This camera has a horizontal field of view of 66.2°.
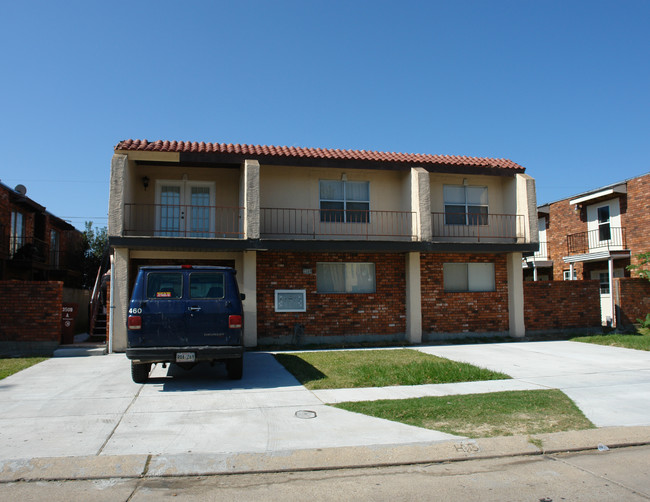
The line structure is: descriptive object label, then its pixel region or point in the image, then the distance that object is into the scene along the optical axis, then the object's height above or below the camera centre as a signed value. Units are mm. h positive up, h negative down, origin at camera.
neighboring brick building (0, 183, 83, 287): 18203 +2079
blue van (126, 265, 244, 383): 8273 -434
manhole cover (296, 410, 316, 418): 6703 -1680
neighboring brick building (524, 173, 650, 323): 20250 +2429
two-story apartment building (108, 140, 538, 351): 13617 +1690
